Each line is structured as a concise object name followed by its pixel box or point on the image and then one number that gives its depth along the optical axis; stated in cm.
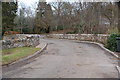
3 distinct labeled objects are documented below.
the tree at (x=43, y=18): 3550
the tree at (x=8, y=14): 1706
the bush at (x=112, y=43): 1192
